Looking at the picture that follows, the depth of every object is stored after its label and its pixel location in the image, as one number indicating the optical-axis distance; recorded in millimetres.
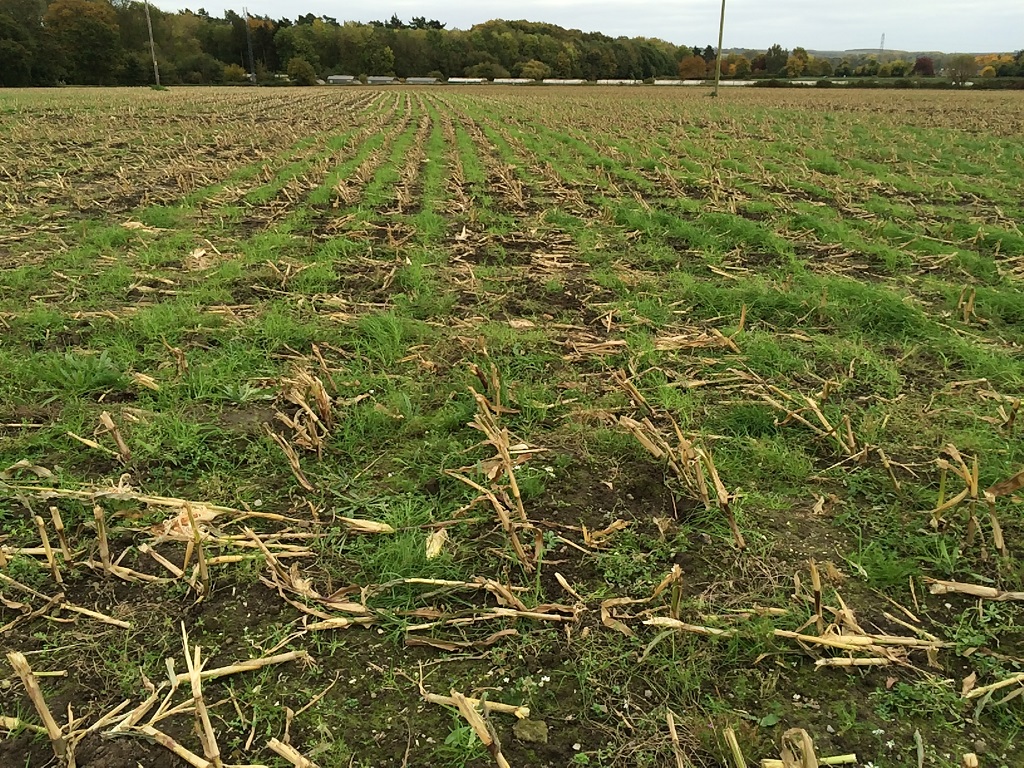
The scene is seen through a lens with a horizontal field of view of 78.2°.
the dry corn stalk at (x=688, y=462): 3202
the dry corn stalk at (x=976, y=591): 2760
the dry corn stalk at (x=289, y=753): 2072
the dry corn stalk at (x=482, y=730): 1925
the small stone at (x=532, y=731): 2246
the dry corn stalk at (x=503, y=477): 3051
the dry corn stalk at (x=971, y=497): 2861
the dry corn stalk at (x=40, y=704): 1925
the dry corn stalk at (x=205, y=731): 2014
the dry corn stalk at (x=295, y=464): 3615
